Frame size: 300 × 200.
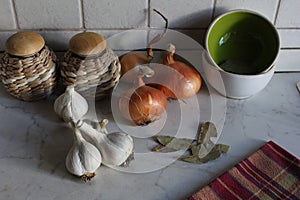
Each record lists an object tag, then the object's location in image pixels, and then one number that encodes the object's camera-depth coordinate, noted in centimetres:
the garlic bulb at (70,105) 76
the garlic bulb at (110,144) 69
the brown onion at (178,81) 83
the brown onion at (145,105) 77
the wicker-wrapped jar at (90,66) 77
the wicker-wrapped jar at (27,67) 75
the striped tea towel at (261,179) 67
